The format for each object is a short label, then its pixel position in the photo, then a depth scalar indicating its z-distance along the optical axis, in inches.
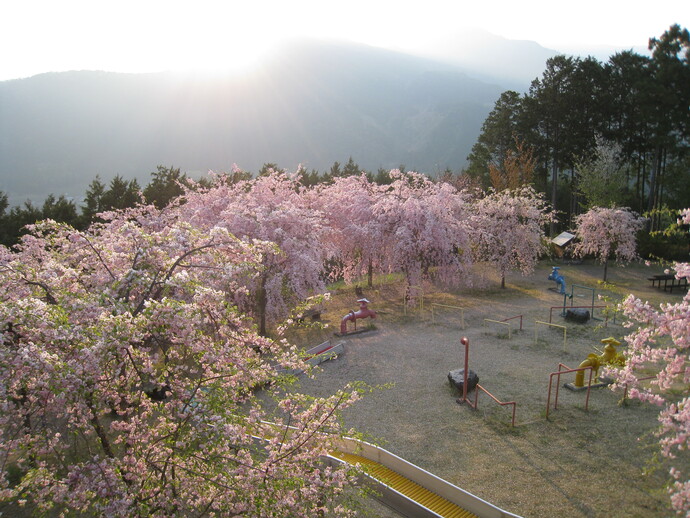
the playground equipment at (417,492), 338.6
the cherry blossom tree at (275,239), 660.1
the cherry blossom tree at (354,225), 867.4
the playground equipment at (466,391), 499.4
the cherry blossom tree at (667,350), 230.3
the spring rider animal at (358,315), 732.0
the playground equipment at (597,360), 532.1
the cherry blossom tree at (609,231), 1007.0
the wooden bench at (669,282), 961.5
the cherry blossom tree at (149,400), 195.5
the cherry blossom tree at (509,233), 979.3
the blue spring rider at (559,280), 871.1
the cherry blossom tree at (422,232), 834.2
